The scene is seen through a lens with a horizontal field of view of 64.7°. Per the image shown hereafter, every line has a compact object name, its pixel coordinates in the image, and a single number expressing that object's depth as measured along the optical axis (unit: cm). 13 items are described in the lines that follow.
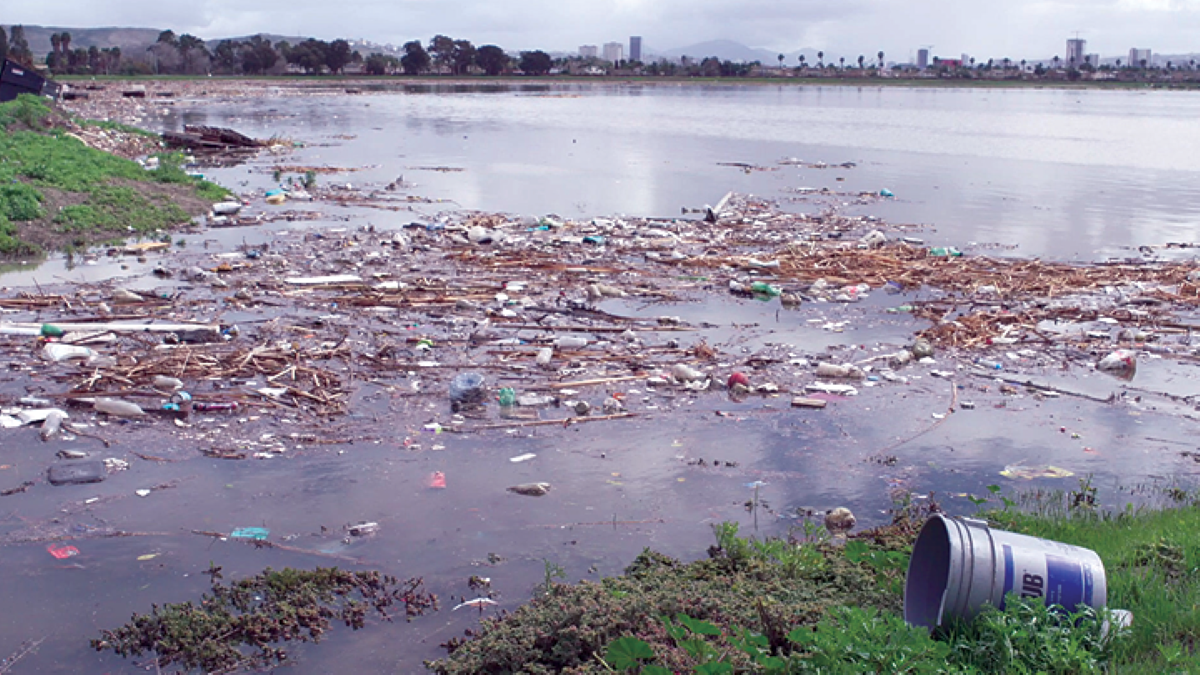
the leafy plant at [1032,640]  318
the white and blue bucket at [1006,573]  339
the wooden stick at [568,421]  643
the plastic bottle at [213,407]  645
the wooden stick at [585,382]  711
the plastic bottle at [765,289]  1021
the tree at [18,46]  7768
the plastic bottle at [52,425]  594
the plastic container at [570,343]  803
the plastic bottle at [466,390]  676
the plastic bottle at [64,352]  726
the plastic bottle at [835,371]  757
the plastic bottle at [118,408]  628
